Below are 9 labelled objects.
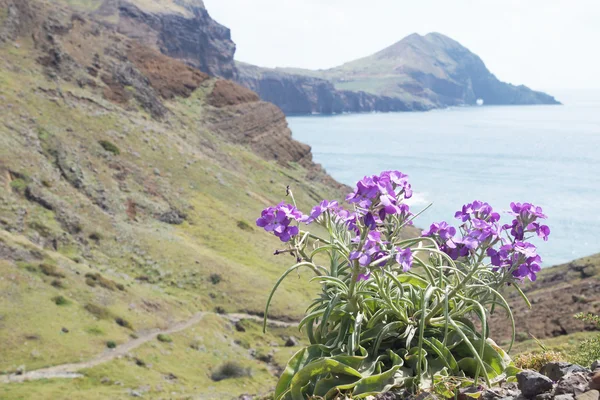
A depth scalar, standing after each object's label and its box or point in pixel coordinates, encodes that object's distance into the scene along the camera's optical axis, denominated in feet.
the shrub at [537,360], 16.96
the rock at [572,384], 13.09
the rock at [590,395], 12.35
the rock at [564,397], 12.59
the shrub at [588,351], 19.31
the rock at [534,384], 13.32
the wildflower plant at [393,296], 14.85
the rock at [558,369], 14.67
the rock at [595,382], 12.97
